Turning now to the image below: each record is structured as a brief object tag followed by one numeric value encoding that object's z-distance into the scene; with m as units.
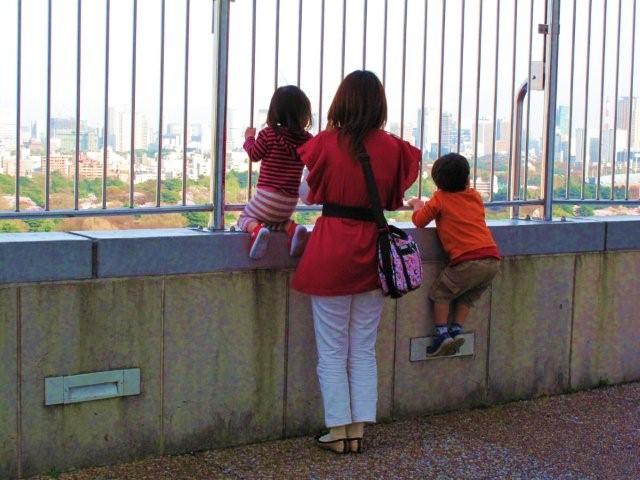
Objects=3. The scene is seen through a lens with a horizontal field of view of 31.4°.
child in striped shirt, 5.63
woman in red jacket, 5.36
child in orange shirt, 6.13
